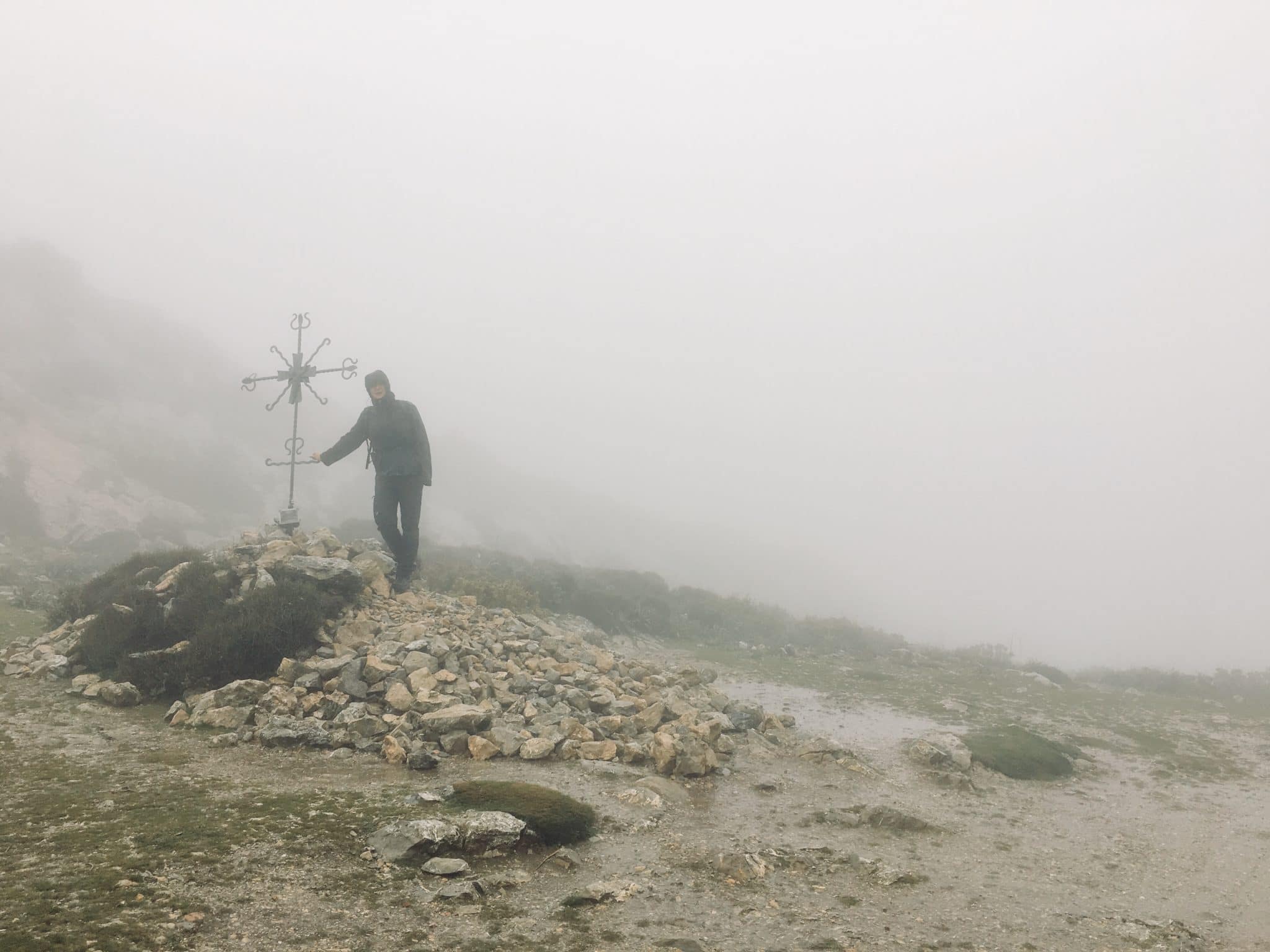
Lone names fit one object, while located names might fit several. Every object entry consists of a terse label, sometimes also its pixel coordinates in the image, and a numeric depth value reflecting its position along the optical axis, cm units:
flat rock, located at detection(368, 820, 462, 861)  512
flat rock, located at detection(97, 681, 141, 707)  854
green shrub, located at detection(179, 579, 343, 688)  891
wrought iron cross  1298
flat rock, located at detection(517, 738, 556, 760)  803
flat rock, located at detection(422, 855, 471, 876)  491
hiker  1241
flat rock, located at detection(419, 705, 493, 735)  816
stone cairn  803
